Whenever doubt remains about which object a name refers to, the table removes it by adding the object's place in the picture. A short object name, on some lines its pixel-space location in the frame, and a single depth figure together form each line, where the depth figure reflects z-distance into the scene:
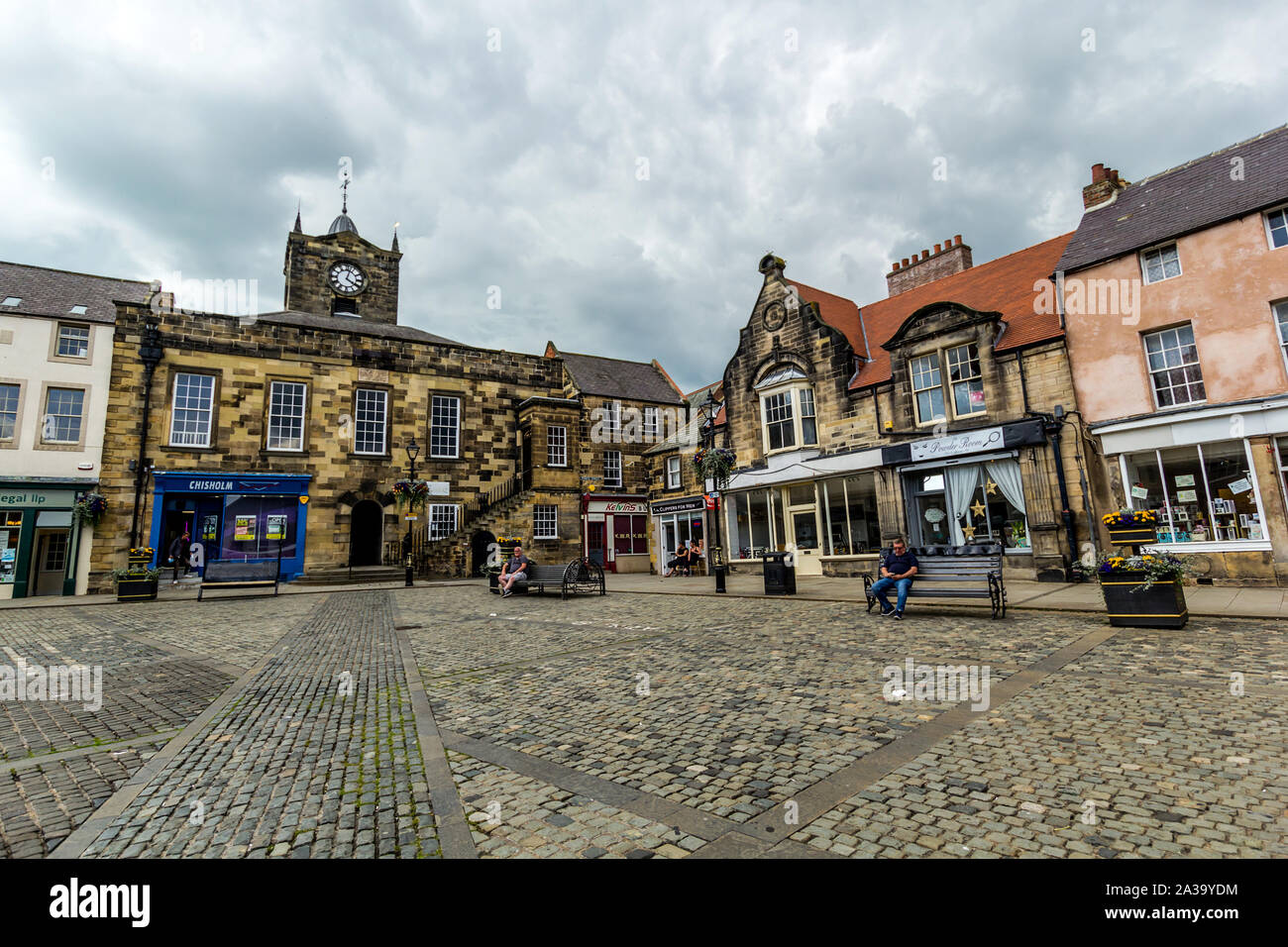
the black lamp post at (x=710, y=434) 21.58
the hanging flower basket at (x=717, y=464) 19.39
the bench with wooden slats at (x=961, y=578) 9.93
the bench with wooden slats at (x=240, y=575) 17.54
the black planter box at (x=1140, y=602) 8.23
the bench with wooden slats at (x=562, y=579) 15.62
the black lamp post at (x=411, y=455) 23.65
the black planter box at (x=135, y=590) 17.37
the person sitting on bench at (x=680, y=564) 25.28
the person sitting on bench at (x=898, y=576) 10.55
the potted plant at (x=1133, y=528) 9.10
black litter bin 14.55
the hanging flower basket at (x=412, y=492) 24.36
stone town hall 22.52
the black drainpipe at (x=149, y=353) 22.33
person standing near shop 21.89
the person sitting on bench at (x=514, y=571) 16.50
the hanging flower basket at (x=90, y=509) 20.55
